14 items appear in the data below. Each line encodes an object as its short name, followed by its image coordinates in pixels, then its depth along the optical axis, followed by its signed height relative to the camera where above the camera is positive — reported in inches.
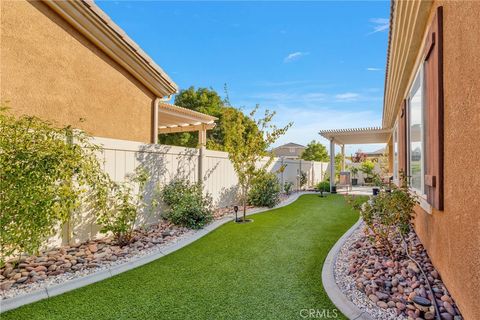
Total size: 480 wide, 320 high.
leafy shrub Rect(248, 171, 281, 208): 350.3 -37.1
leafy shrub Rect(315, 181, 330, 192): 527.2 -40.7
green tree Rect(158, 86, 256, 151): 924.0 +232.9
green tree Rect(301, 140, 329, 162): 1048.8 +57.7
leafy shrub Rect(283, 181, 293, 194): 473.4 -37.2
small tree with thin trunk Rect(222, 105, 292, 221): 291.6 +28.0
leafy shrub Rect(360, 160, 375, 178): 714.0 +1.4
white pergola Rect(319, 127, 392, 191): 507.1 +64.3
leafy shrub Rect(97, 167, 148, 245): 182.4 -33.2
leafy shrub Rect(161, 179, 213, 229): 235.1 -36.5
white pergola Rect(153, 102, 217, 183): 309.3 +79.5
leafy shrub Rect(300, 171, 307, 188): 577.7 -27.6
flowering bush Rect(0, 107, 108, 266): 126.8 -7.9
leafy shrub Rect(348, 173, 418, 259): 157.0 -28.7
